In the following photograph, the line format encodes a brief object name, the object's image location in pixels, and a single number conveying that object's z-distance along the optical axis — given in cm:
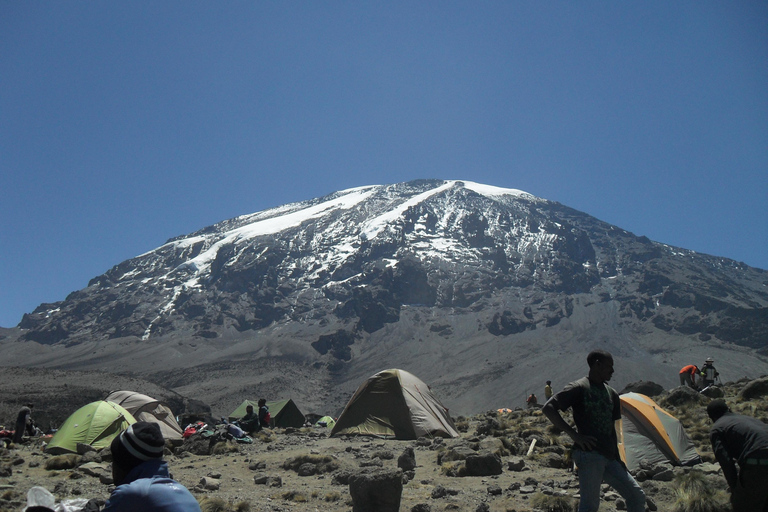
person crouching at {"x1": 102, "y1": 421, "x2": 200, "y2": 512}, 298
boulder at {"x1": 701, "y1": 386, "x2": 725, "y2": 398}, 1625
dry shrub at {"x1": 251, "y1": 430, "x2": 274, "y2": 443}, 1580
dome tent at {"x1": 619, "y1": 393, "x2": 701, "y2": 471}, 975
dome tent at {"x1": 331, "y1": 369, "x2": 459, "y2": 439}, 1572
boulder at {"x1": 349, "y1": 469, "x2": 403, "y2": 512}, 709
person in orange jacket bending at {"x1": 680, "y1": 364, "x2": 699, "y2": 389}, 1855
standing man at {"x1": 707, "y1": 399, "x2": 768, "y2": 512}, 474
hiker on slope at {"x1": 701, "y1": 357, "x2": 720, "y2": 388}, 1769
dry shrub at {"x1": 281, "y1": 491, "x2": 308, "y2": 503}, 817
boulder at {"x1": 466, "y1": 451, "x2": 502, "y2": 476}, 970
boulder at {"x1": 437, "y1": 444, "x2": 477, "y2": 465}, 1046
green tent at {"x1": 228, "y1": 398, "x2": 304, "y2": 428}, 2566
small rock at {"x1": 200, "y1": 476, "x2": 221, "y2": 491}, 882
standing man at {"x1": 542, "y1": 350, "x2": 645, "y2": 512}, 466
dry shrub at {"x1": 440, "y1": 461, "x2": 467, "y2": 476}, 977
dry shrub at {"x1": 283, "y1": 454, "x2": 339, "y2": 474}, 1048
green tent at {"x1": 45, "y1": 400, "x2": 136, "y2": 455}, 1361
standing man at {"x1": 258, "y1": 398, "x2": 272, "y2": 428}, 1838
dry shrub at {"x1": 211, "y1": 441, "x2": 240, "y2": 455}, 1330
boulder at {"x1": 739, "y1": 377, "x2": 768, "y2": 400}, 1594
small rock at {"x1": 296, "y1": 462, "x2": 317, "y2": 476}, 1030
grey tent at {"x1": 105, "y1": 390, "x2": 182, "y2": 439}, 1677
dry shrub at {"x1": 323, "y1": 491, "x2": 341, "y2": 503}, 819
